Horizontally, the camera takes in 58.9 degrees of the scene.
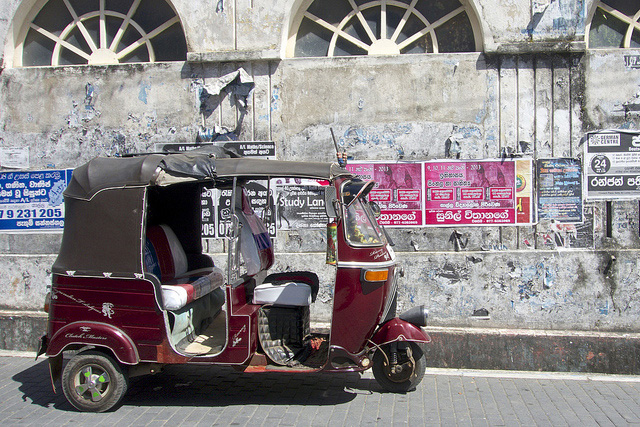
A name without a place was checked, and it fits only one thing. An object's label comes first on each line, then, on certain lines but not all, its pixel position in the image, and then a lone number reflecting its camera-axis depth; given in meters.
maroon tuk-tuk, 5.25
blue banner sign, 8.12
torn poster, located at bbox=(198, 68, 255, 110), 7.71
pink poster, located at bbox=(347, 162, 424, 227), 7.48
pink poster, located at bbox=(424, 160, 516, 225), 7.36
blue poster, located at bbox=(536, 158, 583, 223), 7.27
